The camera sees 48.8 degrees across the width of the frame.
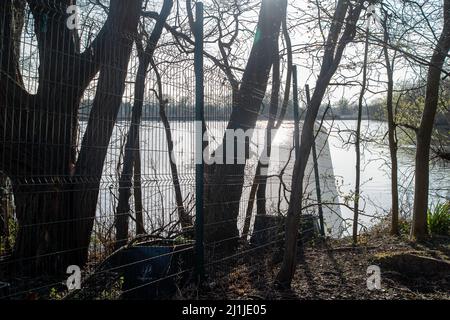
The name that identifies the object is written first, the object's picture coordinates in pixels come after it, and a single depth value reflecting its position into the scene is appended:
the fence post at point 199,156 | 4.75
